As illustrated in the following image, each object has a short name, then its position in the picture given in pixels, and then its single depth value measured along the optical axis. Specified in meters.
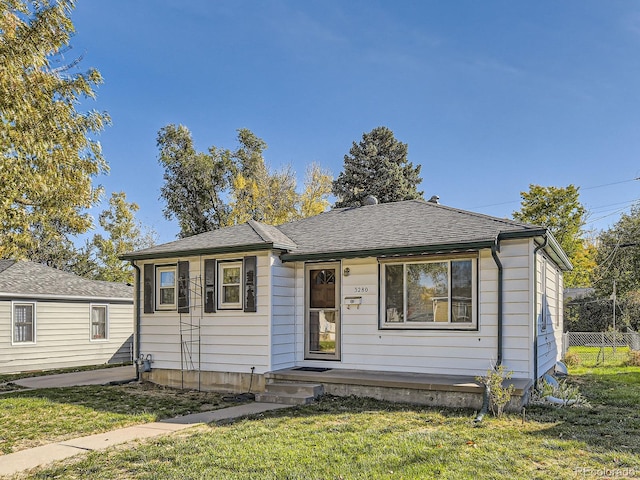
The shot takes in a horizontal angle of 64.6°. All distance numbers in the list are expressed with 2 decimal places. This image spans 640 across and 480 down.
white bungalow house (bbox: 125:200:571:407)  8.05
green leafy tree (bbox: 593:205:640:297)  21.58
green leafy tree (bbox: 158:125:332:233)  26.42
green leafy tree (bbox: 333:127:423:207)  27.59
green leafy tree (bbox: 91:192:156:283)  28.98
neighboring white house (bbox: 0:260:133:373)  14.91
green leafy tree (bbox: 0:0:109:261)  5.70
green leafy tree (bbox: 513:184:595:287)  25.36
